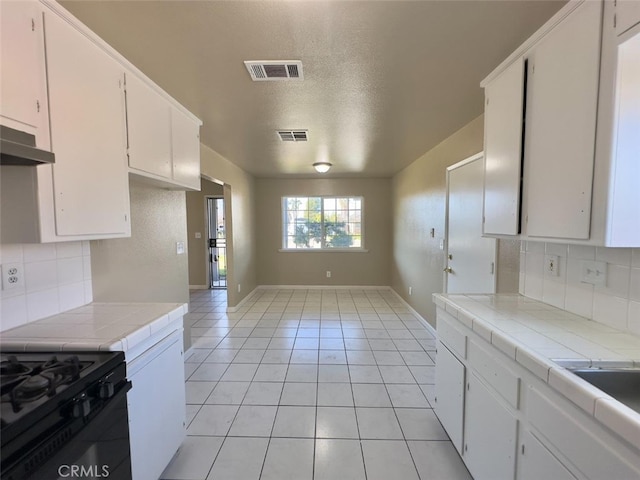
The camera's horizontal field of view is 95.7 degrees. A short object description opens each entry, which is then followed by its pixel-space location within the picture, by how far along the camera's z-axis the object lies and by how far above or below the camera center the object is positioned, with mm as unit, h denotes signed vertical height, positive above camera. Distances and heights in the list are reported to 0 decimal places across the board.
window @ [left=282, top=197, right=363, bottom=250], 6340 +75
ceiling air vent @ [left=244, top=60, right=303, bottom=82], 1729 +977
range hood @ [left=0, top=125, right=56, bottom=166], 994 +275
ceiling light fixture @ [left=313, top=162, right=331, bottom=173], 4461 +944
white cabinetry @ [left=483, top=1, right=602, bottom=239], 1193 +481
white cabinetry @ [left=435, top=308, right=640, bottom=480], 849 -761
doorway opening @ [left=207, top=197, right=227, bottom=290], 6480 -217
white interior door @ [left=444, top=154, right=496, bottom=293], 2566 -115
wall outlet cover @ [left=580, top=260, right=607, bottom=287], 1416 -234
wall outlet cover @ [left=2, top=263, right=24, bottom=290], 1344 -233
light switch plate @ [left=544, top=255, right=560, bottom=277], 1713 -237
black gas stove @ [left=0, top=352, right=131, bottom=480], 821 -610
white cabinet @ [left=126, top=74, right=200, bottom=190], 1746 +619
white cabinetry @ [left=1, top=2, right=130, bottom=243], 1209 +324
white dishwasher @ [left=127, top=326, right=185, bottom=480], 1340 -931
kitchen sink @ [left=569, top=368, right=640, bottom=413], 1051 -560
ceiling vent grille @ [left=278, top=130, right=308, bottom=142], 3001 +990
